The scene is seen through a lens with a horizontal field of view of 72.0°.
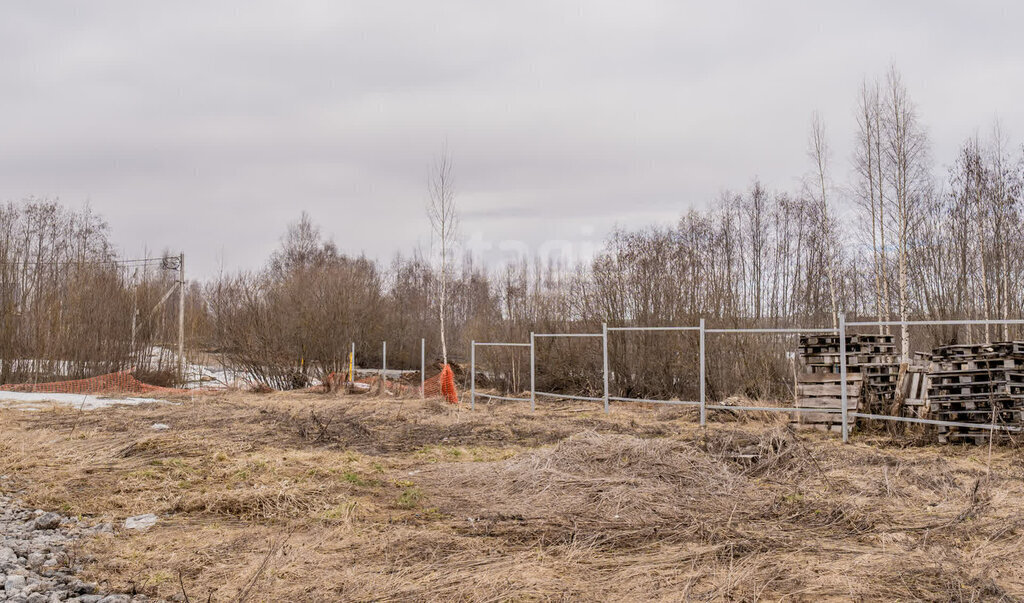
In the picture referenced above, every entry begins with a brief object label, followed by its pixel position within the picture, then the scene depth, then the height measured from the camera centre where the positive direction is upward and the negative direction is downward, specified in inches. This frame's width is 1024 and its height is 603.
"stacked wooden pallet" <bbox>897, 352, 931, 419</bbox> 410.0 -32.9
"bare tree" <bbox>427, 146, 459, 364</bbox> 1019.3 +173.3
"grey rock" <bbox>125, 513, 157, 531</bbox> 223.9 -60.0
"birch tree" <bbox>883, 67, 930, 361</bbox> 829.2 +213.1
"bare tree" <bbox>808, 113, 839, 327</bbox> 935.0 +166.9
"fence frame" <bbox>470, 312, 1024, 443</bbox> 344.5 -40.6
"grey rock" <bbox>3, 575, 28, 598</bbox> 165.3 -59.5
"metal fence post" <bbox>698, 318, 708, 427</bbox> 448.8 -45.8
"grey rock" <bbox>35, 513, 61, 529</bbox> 229.1 -60.2
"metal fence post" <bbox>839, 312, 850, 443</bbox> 392.0 -22.7
